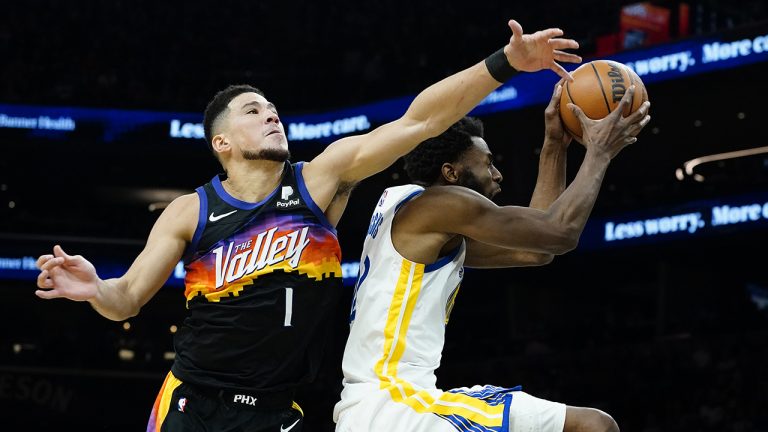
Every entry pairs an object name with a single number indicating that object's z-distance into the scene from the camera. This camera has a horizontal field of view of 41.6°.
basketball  3.94
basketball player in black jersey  3.74
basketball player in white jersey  3.49
